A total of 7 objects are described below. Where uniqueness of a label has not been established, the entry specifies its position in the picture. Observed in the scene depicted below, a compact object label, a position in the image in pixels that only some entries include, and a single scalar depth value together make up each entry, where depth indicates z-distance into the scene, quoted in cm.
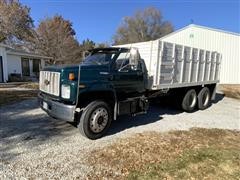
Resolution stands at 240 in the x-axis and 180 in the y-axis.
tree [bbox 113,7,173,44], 3724
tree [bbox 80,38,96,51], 3910
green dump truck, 411
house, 1633
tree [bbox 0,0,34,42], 2430
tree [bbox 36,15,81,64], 2647
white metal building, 1721
